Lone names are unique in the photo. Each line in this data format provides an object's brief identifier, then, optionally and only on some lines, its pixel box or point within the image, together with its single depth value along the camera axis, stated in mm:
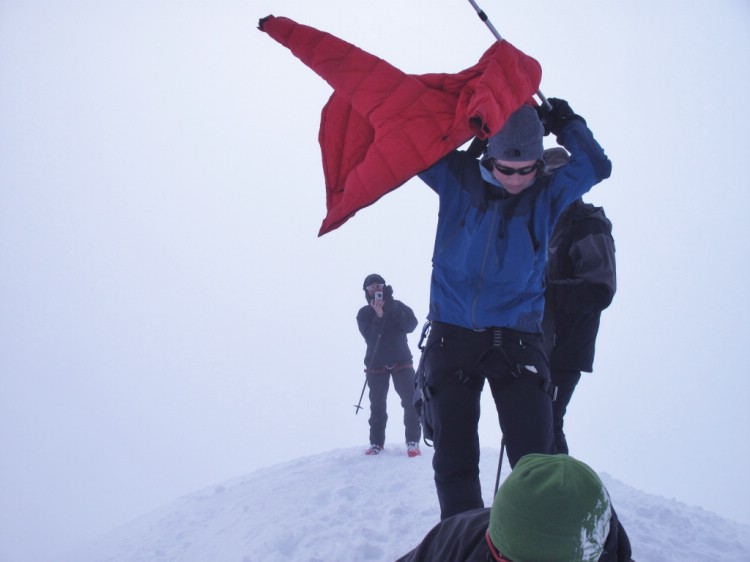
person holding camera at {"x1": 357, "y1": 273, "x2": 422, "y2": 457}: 8383
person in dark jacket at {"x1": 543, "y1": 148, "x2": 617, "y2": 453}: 4039
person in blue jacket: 2941
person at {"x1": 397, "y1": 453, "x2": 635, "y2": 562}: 1922
